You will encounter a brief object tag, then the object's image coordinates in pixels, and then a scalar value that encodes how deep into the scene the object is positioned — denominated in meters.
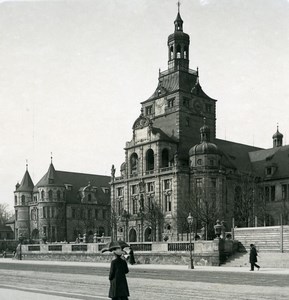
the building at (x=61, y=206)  93.94
